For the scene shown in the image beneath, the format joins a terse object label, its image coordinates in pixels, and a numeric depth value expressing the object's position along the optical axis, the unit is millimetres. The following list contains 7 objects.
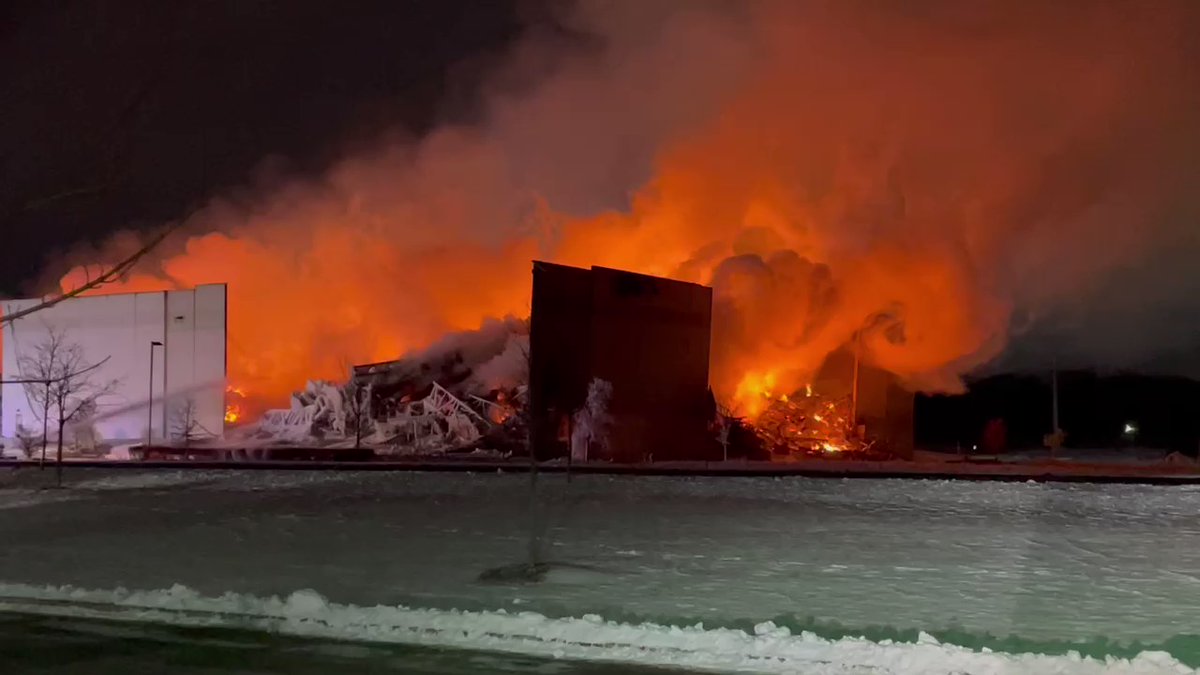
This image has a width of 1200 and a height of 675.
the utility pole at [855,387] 48588
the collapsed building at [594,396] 39656
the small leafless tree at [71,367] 51312
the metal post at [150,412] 53028
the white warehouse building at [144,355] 54188
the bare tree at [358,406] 53750
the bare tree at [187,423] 52812
